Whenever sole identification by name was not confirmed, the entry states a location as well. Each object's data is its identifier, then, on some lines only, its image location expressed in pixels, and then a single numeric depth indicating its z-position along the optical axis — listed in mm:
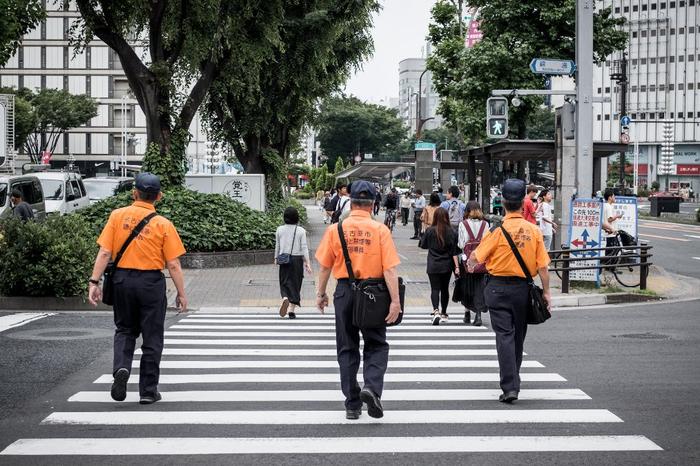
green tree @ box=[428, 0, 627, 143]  41312
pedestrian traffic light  21309
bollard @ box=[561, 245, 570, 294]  17734
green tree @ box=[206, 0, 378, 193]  29953
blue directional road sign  19359
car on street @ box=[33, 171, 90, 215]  32156
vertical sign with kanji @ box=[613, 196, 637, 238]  21758
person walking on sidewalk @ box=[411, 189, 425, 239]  34906
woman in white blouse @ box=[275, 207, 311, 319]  14758
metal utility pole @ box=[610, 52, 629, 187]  46281
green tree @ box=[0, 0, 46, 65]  17828
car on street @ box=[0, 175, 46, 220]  24969
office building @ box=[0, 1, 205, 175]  84812
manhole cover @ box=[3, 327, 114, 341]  12078
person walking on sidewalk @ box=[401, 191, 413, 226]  46812
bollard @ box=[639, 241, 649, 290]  18422
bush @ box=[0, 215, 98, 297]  15266
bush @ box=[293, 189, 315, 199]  92562
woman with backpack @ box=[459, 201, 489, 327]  12930
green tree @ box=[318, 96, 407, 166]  106938
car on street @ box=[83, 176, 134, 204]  38691
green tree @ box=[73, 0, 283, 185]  23484
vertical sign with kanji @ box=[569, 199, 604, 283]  18672
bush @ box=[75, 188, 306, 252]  22797
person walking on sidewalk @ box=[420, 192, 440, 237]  15336
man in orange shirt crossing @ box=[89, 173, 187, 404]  8117
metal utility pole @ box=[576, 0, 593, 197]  18766
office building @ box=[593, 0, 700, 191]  107562
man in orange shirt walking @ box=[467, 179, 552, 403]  8376
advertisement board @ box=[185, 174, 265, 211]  30406
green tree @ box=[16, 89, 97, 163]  71169
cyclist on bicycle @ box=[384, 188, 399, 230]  38844
